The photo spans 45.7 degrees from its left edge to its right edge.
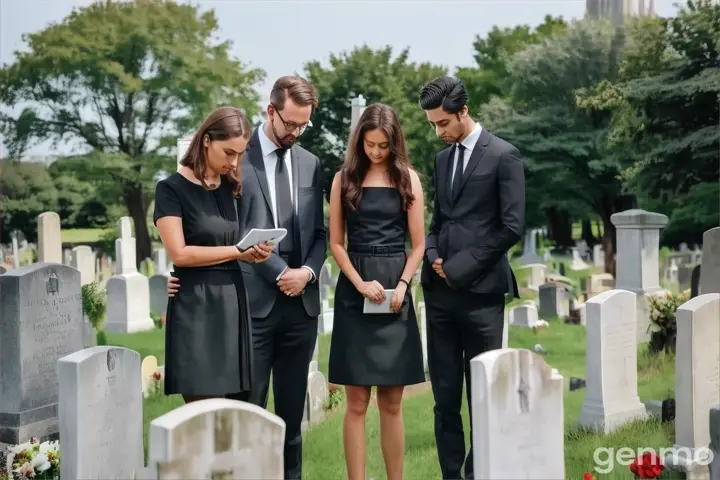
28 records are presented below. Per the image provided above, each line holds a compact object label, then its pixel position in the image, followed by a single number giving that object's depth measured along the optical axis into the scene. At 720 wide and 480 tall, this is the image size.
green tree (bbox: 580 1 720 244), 15.20
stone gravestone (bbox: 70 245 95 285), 16.50
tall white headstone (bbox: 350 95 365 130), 9.75
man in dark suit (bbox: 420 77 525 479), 4.62
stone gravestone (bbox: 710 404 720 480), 5.07
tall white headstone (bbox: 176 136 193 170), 6.83
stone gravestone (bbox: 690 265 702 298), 10.47
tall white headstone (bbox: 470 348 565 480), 3.56
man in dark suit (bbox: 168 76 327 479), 4.36
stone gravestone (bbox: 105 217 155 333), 13.18
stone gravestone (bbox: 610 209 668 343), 11.80
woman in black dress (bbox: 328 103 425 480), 4.40
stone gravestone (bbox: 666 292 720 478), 5.74
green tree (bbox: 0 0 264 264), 26.36
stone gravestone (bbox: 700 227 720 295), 7.47
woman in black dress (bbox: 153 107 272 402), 4.00
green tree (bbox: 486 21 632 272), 26.45
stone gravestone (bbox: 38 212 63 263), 13.11
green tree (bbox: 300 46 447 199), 29.11
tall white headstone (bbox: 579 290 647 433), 6.98
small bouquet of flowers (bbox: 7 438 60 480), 6.06
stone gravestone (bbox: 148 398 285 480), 3.03
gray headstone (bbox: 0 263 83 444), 6.52
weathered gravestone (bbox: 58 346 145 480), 4.38
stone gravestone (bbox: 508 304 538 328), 12.61
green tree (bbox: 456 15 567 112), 35.12
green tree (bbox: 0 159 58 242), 26.39
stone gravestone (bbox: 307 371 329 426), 7.29
